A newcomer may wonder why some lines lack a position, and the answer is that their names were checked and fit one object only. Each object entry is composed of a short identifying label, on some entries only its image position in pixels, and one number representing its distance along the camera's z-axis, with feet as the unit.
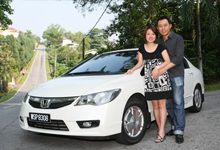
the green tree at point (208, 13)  39.91
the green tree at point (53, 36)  486.79
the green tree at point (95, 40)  427.82
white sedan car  10.77
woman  11.82
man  12.20
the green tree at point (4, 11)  70.59
